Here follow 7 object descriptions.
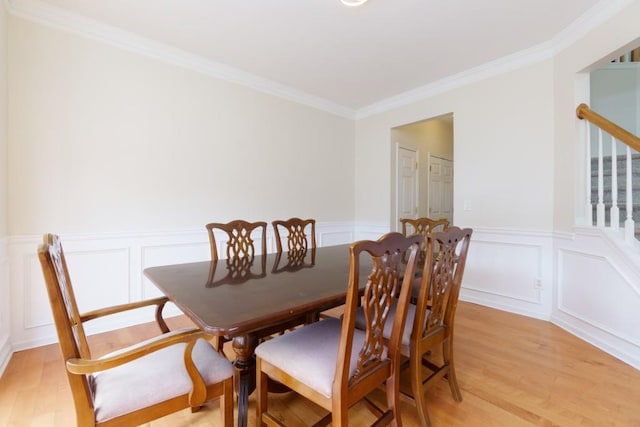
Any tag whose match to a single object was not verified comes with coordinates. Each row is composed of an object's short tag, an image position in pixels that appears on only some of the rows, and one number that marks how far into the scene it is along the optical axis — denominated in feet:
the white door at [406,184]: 14.32
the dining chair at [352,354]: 3.40
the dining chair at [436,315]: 4.54
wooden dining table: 3.37
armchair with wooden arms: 3.03
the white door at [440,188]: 16.60
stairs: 8.96
